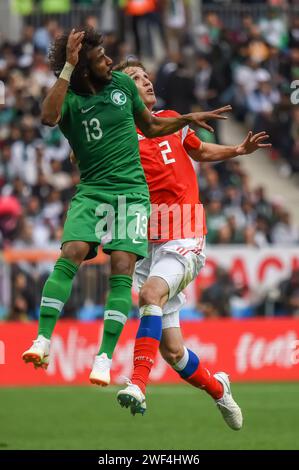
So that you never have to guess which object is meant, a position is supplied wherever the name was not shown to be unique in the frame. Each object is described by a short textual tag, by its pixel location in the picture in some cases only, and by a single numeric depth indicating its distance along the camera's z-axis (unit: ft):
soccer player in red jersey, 36.86
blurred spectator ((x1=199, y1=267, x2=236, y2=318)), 67.72
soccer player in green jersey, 33.19
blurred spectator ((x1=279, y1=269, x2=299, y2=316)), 69.00
